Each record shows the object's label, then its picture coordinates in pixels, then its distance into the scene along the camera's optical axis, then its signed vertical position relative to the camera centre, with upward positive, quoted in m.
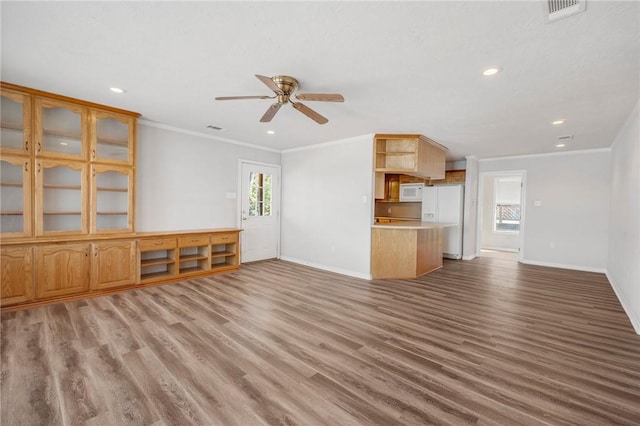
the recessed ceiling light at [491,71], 2.55 +1.31
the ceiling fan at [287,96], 2.64 +1.11
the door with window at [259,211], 6.00 -0.10
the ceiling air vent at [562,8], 1.73 +1.31
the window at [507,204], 8.46 +0.23
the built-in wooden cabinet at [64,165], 3.31 +0.49
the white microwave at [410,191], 7.68 +0.51
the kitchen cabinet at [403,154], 4.99 +1.02
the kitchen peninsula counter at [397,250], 4.97 -0.74
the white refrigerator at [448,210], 6.97 +0.00
